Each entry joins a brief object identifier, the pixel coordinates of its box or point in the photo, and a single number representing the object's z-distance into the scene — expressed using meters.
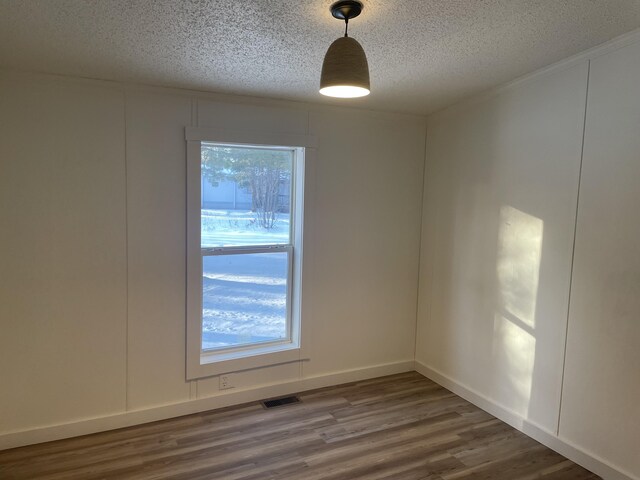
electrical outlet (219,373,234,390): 3.33
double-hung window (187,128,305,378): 3.19
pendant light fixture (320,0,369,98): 1.72
